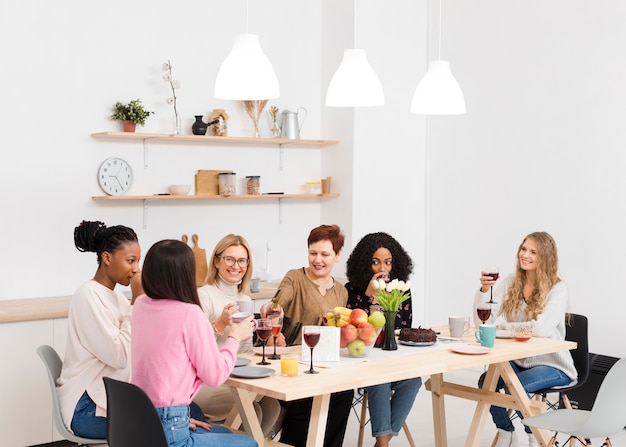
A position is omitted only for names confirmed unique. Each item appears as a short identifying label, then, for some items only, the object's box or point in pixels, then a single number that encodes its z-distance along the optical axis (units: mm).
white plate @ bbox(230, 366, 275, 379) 3254
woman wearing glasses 3871
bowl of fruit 3645
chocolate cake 3975
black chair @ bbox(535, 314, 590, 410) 4590
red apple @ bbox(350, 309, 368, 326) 3684
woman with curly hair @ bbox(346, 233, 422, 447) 4258
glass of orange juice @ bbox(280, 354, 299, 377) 3277
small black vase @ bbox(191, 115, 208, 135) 5981
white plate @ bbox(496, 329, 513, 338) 4246
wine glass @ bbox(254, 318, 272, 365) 3401
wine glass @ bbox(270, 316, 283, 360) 3473
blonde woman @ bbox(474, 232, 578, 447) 4484
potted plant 5648
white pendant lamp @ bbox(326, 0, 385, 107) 3896
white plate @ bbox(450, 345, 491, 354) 3795
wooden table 3184
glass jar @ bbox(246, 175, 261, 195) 6305
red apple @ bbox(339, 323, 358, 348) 3641
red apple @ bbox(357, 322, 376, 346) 3662
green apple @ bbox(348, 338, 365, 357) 3631
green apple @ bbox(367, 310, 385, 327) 3736
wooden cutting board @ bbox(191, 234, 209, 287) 5906
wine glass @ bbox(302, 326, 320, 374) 3330
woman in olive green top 4238
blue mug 3951
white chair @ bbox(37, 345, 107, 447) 3488
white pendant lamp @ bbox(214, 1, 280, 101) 3516
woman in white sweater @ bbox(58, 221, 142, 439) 3504
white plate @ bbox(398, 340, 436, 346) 3949
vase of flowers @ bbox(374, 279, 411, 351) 3840
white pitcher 6504
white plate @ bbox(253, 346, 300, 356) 3700
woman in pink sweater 2971
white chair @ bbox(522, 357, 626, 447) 3412
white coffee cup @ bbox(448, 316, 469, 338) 4219
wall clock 5637
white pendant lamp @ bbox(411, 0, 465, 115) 4180
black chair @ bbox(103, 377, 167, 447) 2805
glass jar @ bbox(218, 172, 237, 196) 6113
